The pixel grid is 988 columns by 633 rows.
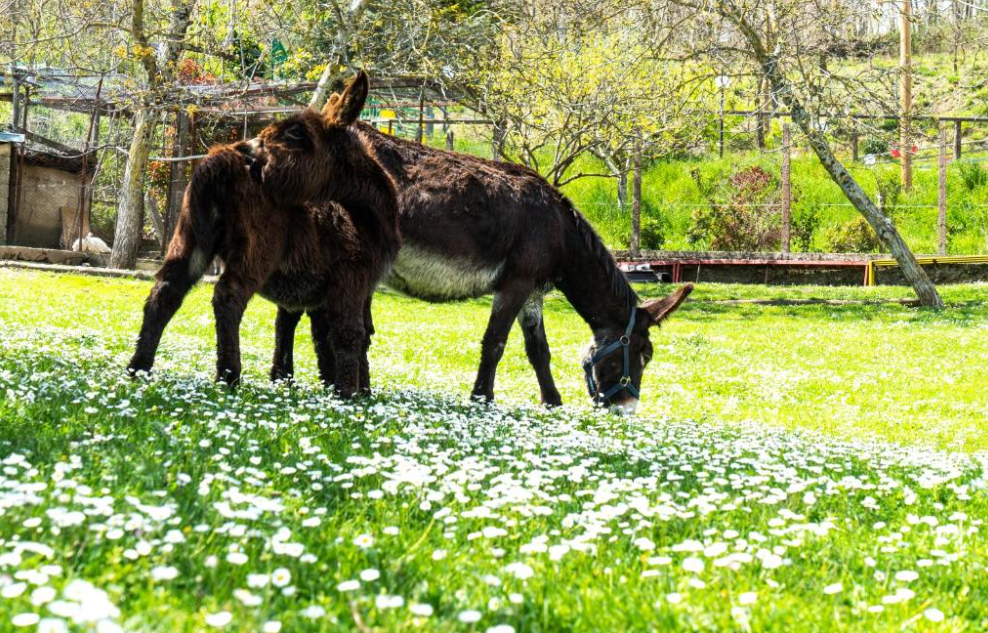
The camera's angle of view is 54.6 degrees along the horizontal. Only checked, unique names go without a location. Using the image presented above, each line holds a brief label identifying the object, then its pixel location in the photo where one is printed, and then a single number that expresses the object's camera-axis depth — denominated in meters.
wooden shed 29.62
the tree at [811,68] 23.38
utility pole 28.42
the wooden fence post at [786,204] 35.19
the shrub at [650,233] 41.62
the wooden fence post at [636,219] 35.44
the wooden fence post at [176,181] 27.59
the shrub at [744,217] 40.16
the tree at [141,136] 23.67
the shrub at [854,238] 39.28
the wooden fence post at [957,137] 42.02
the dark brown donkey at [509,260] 8.93
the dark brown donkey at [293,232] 7.16
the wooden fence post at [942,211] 35.69
